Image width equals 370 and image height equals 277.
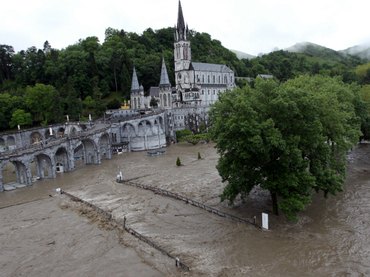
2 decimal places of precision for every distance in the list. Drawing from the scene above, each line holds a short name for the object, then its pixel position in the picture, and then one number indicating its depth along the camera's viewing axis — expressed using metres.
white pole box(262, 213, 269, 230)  25.33
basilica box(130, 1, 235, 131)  84.75
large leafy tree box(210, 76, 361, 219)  24.28
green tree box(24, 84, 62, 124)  80.06
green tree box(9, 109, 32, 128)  77.94
